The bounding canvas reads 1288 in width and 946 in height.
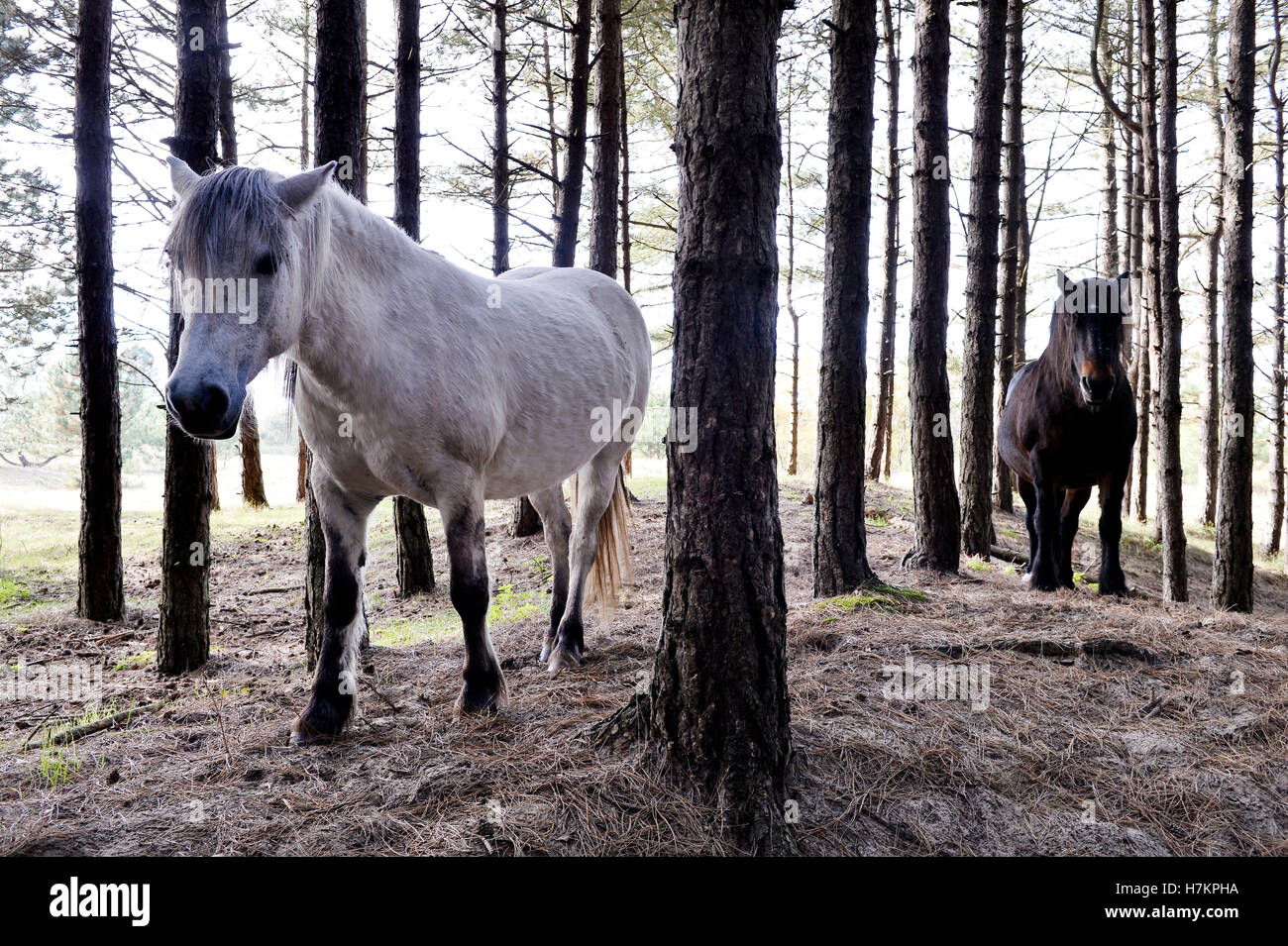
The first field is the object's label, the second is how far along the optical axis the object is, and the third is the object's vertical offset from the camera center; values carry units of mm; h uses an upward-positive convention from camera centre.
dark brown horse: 5383 +332
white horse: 2412 +418
